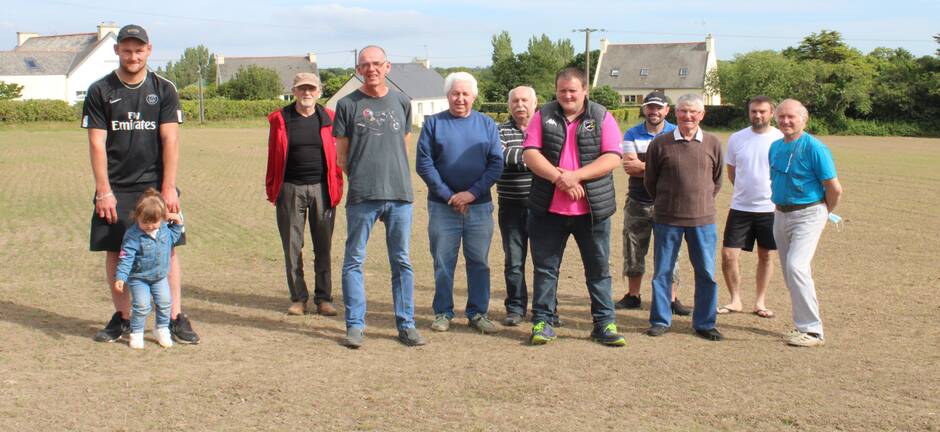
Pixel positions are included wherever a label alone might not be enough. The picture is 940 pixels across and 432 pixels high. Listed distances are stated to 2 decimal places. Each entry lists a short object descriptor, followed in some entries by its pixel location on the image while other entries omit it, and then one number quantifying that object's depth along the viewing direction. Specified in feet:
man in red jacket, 24.97
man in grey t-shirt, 21.18
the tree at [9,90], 225.15
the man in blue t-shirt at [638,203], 25.09
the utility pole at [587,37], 184.85
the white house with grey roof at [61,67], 261.44
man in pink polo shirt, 20.93
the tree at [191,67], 454.81
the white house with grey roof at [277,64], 375.66
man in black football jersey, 19.94
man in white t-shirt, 24.99
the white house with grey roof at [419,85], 268.64
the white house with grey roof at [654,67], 303.48
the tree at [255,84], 264.52
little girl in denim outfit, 19.86
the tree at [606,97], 232.32
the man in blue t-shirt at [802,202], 21.85
